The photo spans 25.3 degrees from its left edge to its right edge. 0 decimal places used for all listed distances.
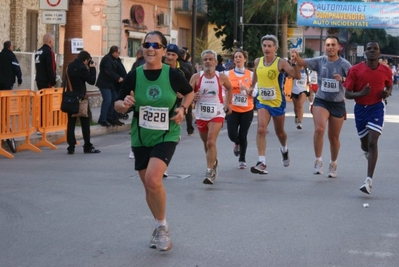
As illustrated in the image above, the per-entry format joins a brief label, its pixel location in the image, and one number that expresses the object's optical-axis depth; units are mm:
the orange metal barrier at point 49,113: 15992
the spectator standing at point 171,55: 11867
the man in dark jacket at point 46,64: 18016
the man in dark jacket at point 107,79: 18969
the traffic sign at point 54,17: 18531
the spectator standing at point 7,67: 19688
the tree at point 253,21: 47344
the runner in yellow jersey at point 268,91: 12234
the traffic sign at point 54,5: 18438
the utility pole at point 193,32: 29266
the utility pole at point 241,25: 36062
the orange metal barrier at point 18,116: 14625
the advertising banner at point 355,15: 48500
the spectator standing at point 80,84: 15148
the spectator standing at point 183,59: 16972
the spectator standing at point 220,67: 27031
